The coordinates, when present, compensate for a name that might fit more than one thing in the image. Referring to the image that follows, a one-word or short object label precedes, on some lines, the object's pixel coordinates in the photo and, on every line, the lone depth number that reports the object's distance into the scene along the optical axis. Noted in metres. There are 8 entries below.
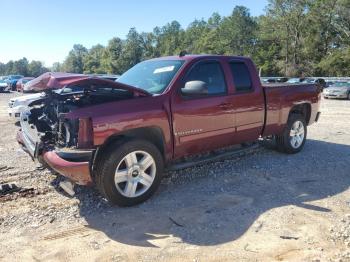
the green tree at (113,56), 111.06
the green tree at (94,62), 127.61
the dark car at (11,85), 37.97
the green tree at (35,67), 143.01
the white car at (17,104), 8.28
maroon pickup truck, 4.73
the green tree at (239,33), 84.84
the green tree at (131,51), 110.62
